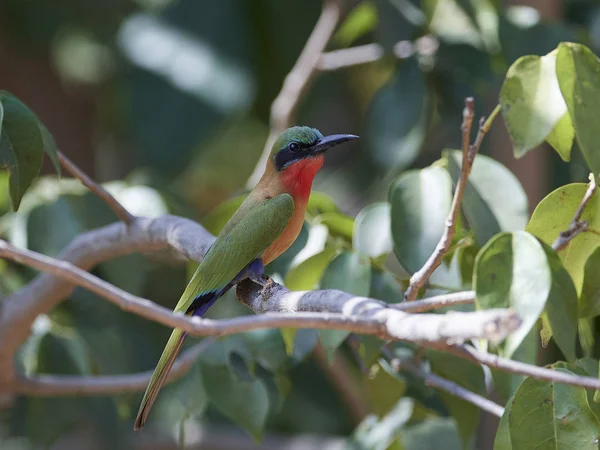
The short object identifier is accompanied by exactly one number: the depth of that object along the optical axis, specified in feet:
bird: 14.85
